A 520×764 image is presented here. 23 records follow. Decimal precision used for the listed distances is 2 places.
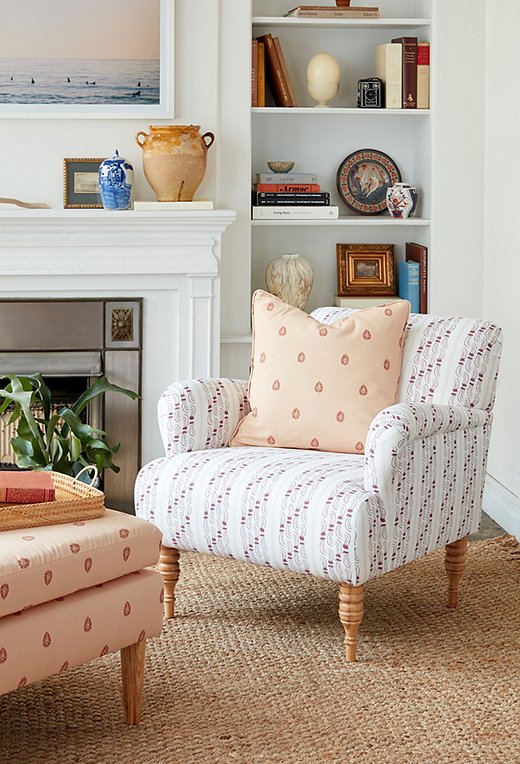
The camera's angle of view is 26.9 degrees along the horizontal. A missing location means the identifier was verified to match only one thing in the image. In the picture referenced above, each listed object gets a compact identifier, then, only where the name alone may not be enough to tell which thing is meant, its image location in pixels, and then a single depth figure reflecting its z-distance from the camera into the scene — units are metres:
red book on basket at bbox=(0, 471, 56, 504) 2.19
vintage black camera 4.16
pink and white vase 4.15
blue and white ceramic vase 3.85
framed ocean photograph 3.95
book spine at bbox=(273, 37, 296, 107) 4.08
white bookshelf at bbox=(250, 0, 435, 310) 4.29
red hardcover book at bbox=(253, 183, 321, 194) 4.13
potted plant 3.62
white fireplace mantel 3.81
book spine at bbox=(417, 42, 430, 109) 4.12
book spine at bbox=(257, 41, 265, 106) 4.07
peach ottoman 1.99
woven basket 2.13
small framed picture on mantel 3.98
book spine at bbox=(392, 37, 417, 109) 4.12
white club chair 2.56
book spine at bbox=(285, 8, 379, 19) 4.07
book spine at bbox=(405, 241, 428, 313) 4.14
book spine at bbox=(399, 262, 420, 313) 4.18
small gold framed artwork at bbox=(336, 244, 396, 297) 4.32
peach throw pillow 2.94
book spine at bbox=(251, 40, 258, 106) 4.06
